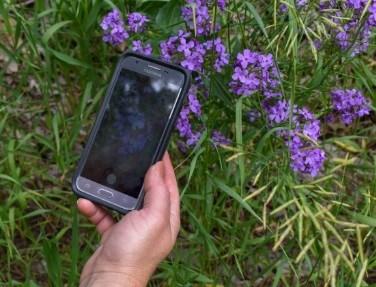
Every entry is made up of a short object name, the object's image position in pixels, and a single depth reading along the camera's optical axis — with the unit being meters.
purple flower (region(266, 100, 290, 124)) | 1.49
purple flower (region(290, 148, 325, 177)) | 1.42
